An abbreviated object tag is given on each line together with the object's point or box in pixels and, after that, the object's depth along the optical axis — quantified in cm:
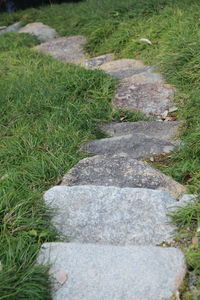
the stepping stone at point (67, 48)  698
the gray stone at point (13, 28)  937
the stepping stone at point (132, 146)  371
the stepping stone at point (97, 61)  626
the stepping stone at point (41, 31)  825
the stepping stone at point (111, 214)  266
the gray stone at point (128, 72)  545
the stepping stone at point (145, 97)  477
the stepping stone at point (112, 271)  225
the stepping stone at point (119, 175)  310
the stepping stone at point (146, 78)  513
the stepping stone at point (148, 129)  410
